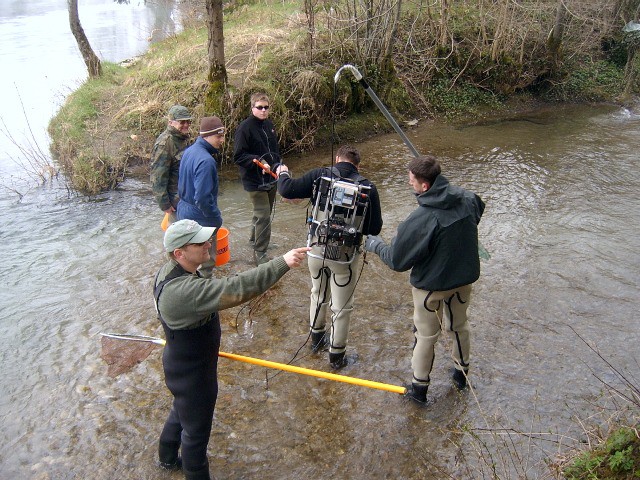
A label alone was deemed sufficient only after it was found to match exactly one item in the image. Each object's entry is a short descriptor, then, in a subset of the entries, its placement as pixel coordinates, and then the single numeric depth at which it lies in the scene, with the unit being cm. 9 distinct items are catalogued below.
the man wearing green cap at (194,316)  298
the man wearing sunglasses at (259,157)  579
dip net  480
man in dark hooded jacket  373
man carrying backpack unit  416
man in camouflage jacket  557
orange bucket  598
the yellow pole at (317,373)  362
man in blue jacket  499
